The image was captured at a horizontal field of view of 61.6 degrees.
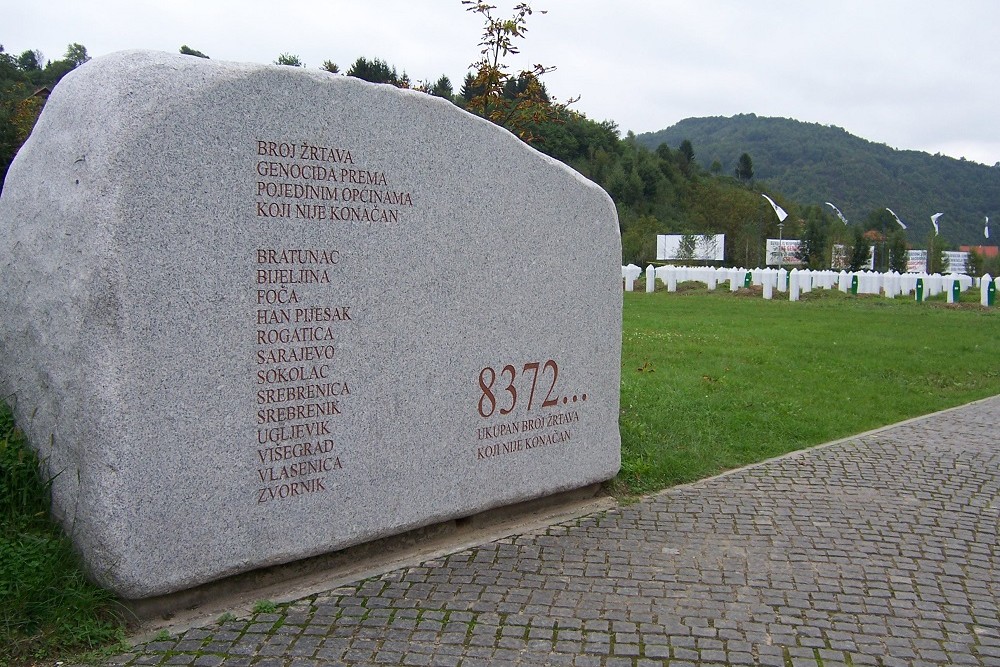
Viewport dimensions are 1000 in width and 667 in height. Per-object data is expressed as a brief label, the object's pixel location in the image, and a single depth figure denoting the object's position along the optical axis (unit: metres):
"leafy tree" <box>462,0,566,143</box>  7.30
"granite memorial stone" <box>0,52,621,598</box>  3.50
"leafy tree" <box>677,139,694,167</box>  79.38
